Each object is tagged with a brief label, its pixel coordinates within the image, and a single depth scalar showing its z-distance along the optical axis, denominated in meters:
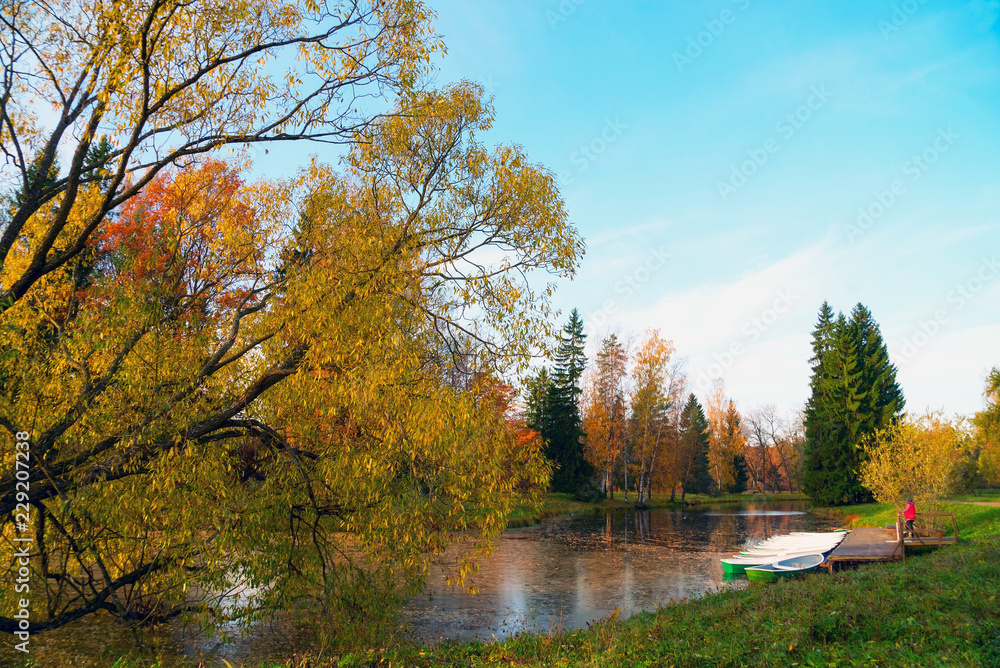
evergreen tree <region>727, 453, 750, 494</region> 64.50
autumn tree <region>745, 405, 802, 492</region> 66.16
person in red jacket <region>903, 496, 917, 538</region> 20.95
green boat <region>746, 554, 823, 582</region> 15.41
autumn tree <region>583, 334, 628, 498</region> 44.94
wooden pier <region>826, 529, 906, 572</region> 17.38
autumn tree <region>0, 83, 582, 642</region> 7.46
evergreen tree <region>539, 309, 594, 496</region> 43.88
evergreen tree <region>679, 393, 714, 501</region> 54.41
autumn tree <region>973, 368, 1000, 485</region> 39.25
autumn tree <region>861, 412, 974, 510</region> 25.03
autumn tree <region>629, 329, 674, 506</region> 42.31
